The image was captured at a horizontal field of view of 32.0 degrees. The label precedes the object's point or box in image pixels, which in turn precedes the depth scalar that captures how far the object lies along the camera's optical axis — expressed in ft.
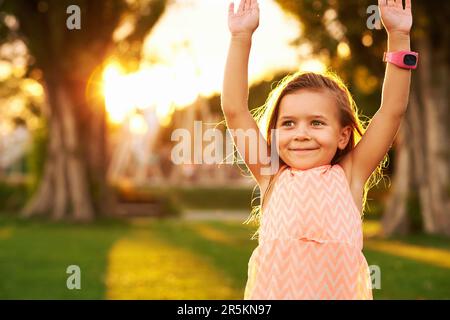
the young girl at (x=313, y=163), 9.00
